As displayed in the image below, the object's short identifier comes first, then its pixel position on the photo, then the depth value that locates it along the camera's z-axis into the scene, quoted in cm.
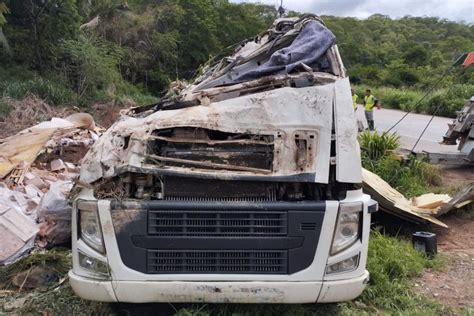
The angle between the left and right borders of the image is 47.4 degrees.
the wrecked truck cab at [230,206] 341
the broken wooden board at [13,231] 521
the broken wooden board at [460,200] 671
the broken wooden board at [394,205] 619
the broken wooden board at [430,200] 683
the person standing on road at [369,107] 1845
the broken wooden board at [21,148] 731
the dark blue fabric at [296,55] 448
